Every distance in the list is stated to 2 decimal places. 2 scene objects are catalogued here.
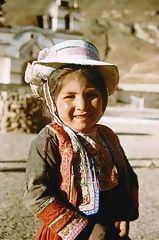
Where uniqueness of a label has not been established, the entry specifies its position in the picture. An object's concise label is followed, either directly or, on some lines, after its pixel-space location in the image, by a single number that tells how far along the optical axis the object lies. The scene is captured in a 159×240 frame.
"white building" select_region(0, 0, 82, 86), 21.16
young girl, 1.67
